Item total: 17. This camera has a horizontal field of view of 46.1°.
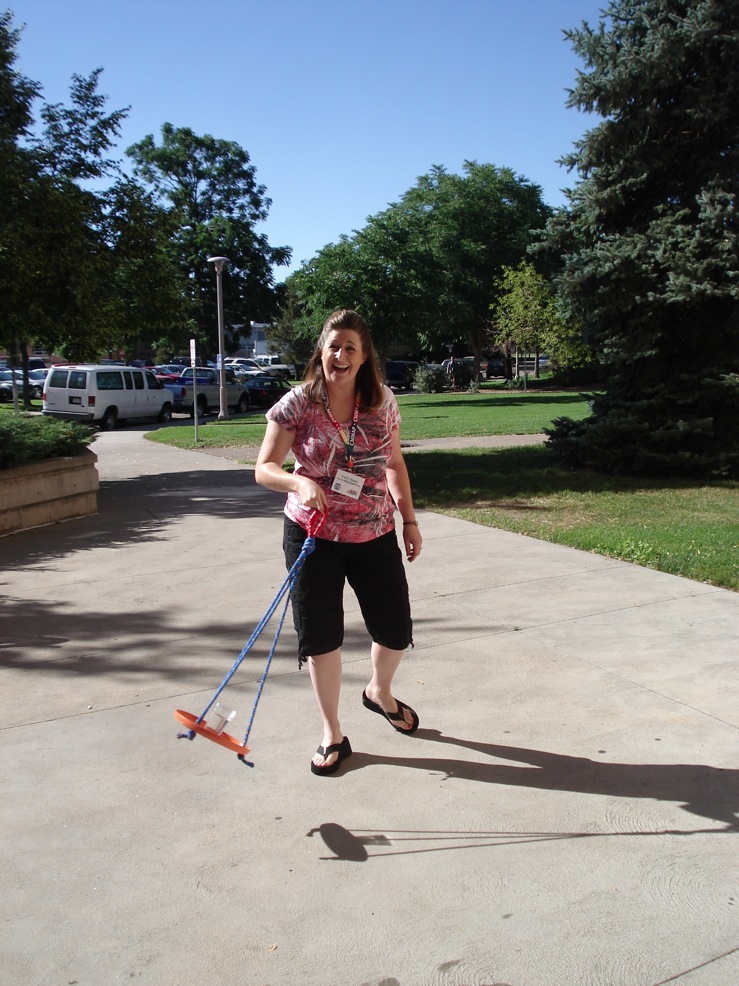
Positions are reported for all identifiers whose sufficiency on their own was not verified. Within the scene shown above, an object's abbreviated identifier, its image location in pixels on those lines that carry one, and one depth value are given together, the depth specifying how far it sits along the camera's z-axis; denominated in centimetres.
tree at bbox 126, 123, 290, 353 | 4900
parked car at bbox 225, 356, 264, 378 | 5211
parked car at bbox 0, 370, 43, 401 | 3806
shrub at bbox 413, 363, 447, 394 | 4541
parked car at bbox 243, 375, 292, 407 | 3600
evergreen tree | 1071
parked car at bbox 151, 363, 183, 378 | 4034
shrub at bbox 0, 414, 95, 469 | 873
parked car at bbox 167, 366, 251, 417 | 3200
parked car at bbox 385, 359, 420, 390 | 5062
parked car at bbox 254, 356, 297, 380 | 5214
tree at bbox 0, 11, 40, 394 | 1014
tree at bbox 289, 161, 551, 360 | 3272
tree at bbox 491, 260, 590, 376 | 3991
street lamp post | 2865
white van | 2542
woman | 343
